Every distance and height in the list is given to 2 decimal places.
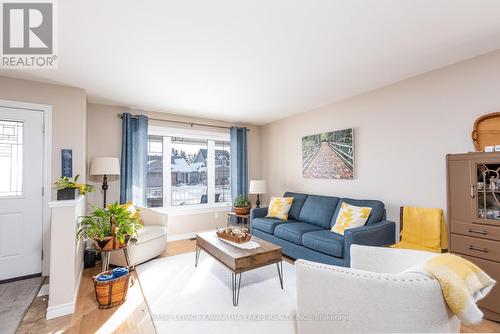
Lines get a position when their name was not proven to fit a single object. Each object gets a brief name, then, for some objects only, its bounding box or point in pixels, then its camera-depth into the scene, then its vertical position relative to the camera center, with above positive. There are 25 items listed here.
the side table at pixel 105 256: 2.43 -0.97
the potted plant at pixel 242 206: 4.58 -0.70
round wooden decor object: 2.25 +0.38
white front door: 2.86 -0.25
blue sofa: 2.70 -0.84
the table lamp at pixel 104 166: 3.57 +0.09
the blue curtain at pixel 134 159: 3.99 +0.22
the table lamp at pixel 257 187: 4.80 -0.34
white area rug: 2.01 -1.33
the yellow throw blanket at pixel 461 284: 0.93 -0.48
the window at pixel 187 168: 4.51 +0.07
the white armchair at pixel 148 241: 3.13 -1.00
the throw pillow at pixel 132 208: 3.44 -0.55
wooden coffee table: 2.32 -0.91
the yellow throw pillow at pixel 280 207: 4.05 -0.66
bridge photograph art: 3.70 +0.26
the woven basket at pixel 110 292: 2.26 -1.19
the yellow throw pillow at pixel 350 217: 2.98 -0.63
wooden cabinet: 2.00 -0.39
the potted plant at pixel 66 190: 2.29 -0.18
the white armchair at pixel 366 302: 0.96 -0.59
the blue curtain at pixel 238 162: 5.18 +0.20
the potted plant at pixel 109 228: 2.40 -0.60
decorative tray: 2.72 -0.80
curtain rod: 4.38 +0.99
